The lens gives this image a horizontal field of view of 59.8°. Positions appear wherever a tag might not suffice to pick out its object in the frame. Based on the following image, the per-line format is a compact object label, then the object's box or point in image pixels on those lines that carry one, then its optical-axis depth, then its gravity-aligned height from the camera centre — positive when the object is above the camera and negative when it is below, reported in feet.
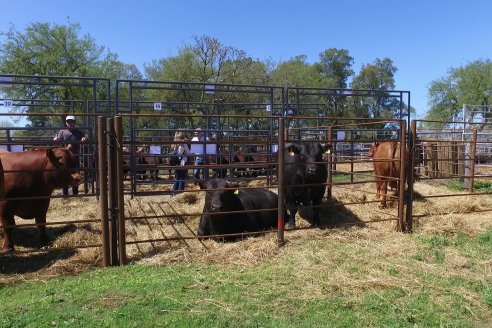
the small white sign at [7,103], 30.71 +2.63
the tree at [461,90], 123.24 +14.46
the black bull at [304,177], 22.89 -2.14
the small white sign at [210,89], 31.73 +3.77
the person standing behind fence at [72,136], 28.91 +0.24
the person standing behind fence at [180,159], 32.48 -1.80
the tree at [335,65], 165.89 +28.66
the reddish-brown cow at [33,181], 18.84 -1.85
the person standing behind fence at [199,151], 32.00 -0.98
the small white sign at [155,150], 29.53 -0.77
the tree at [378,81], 146.84 +22.69
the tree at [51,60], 71.41 +14.10
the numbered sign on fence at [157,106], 31.18 +2.42
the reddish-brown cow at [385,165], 27.40 -1.79
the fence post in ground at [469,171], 32.37 -3.04
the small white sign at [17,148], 28.53 -0.57
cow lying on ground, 20.71 -3.72
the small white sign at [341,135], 37.97 +0.30
